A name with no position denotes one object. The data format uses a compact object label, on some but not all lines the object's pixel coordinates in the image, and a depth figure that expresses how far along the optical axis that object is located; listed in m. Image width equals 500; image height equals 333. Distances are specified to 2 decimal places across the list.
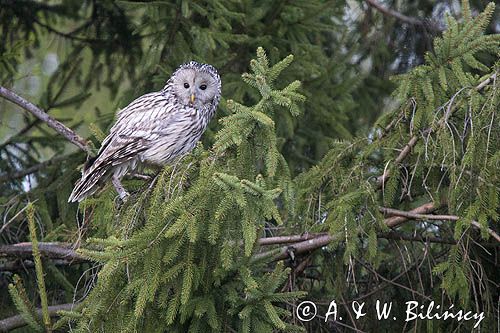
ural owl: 12.36
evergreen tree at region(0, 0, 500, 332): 8.73
